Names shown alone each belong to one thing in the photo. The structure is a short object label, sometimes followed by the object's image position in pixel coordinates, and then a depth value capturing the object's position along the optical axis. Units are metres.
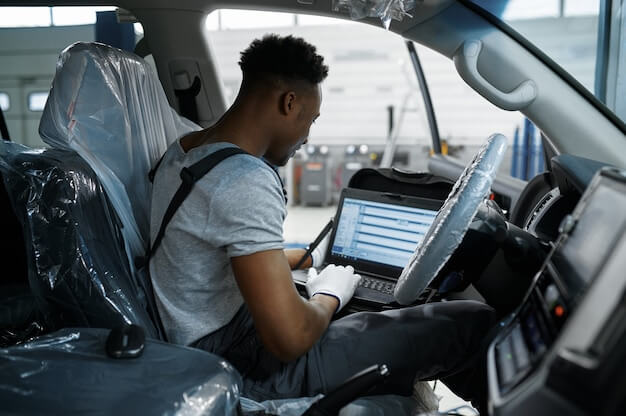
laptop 1.90
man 1.15
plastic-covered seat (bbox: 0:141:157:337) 1.24
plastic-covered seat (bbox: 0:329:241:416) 0.85
